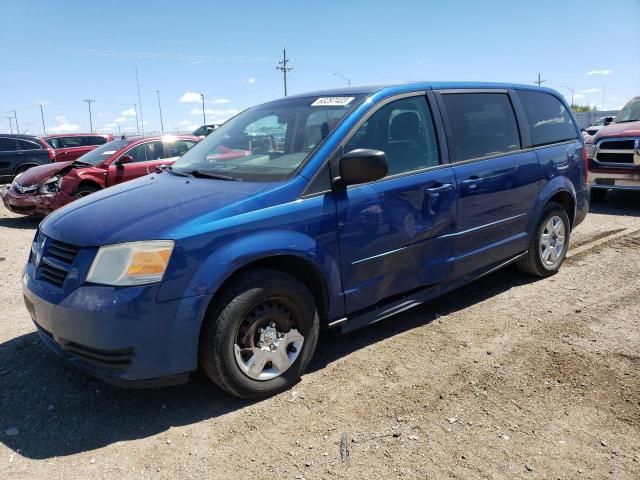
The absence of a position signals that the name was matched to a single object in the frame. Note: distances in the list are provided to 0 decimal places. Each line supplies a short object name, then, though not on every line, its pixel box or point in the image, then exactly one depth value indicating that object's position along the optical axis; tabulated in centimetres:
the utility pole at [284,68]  5093
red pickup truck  857
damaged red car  928
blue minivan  270
